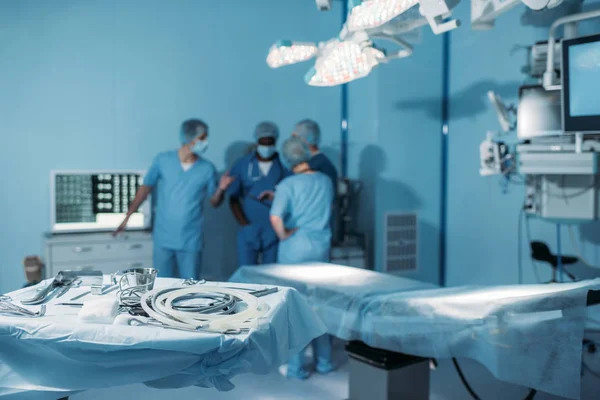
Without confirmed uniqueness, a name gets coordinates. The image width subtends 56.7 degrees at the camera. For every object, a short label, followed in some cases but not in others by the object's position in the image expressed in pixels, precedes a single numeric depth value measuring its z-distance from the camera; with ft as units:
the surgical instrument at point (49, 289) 5.34
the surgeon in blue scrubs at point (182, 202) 12.84
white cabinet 12.35
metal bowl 5.50
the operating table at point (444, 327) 6.38
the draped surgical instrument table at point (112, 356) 4.42
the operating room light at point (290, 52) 9.61
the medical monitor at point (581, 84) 9.58
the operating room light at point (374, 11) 7.35
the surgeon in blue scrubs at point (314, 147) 14.13
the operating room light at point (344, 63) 8.68
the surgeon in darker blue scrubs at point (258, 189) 13.60
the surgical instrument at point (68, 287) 5.69
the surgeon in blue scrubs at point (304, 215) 11.02
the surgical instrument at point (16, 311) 4.84
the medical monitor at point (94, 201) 13.03
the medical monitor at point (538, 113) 11.24
